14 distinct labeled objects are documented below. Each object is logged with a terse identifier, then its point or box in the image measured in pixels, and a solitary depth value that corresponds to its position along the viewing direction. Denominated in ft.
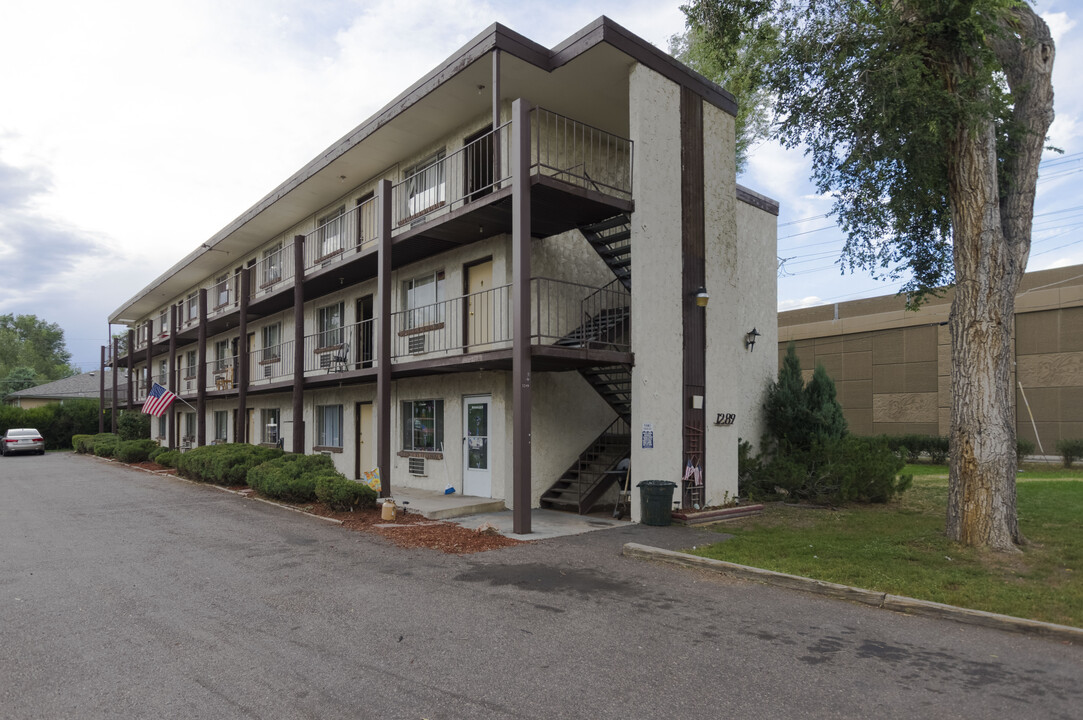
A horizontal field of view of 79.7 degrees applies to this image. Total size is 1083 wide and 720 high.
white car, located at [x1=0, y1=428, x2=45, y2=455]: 113.19
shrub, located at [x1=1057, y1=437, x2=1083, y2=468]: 64.90
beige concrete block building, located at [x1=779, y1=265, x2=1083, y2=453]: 69.72
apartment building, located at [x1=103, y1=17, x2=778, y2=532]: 39.58
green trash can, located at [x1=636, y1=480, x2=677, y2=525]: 37.35
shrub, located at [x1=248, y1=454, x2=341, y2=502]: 45.11
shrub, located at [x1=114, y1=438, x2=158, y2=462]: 85.05
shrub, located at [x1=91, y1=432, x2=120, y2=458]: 95.96
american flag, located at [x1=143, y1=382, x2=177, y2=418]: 77.82
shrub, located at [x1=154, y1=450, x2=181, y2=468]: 72.35
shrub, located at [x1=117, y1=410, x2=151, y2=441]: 101.04
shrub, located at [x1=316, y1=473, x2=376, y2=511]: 41.14
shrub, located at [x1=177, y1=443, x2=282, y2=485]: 55.52
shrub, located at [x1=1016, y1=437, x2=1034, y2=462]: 67.92
